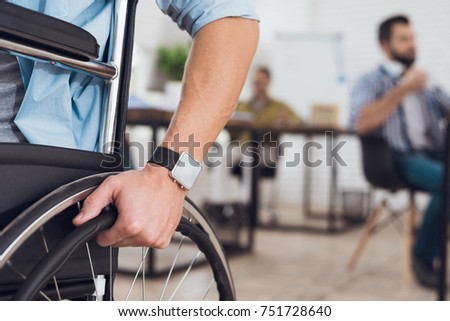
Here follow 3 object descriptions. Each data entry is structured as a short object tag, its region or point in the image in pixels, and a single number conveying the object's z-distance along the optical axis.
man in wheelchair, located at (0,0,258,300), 0.69
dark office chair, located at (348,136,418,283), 2.86
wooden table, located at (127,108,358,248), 2.86
